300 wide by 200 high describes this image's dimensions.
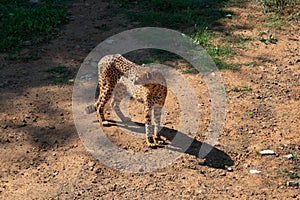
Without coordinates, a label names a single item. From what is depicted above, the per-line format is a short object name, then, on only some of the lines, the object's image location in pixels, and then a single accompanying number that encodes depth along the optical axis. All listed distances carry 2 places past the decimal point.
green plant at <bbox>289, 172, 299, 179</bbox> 10.88
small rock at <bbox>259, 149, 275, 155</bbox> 11.75
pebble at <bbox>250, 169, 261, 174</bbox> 11.16
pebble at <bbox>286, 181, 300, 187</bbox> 10.66
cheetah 11.66
